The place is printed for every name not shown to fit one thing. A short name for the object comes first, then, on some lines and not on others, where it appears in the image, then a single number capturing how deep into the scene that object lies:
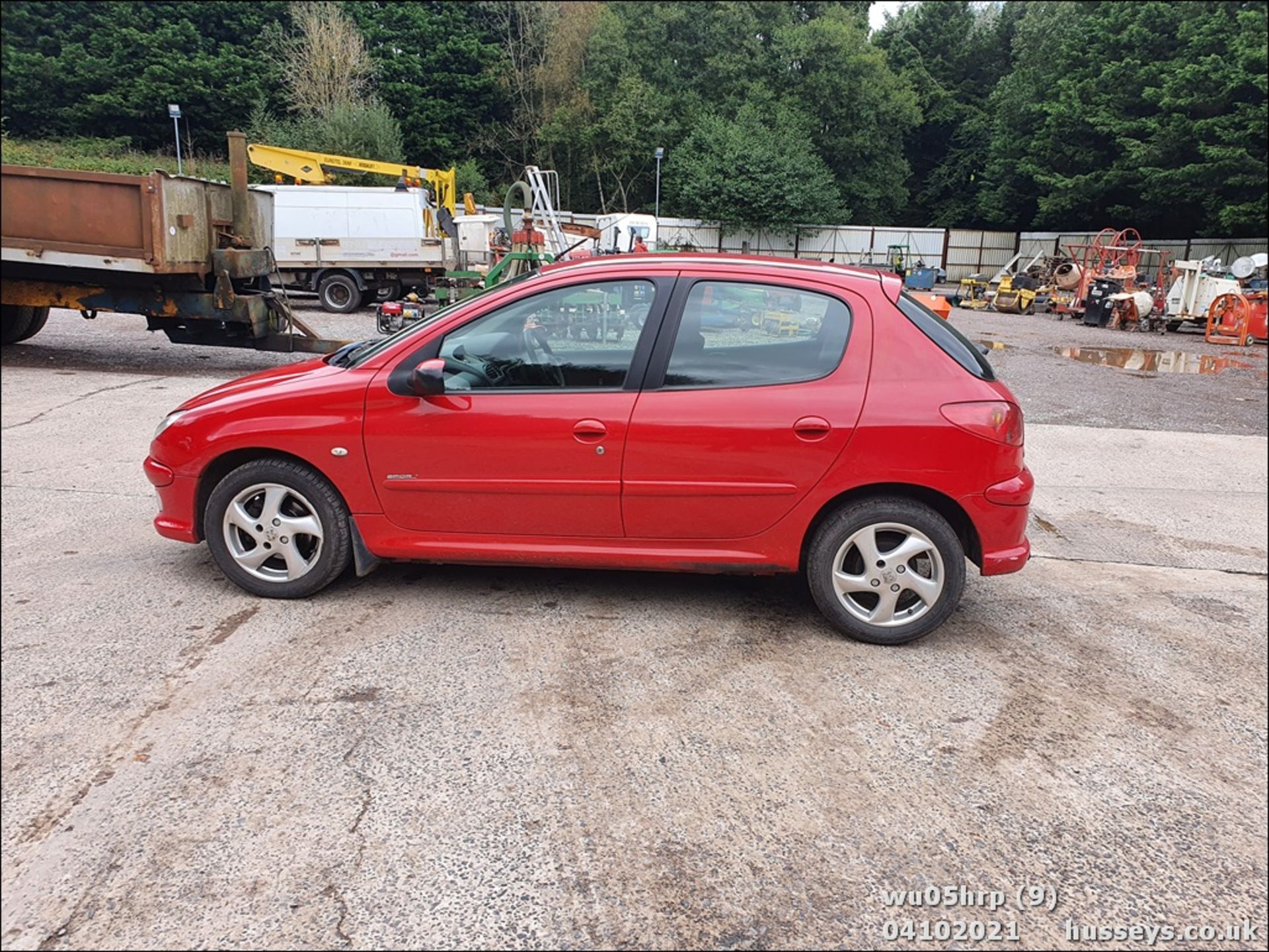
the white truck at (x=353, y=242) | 16.75
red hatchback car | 3.66
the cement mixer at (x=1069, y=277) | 24.52
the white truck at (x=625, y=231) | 29.80
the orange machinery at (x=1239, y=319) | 17.61
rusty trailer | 8.43
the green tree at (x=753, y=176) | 39.38
